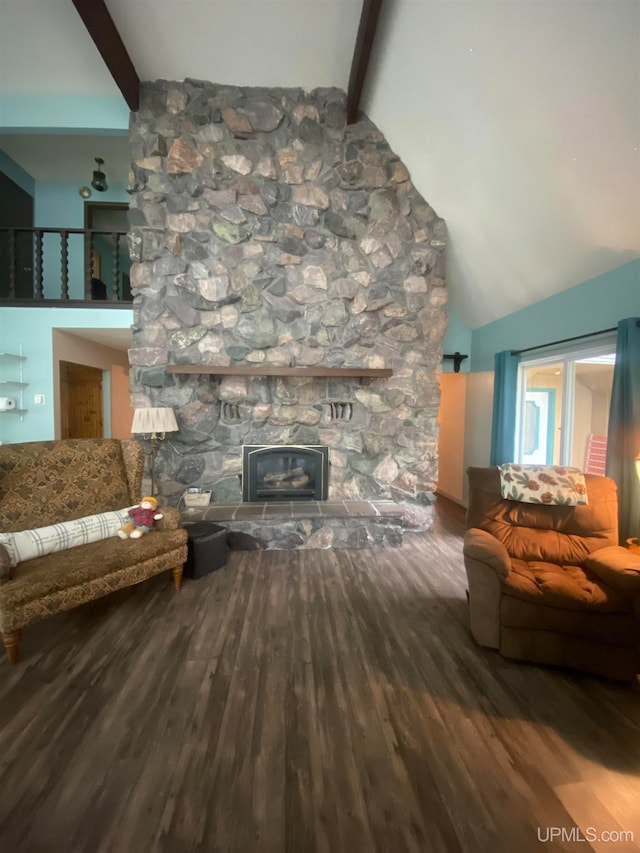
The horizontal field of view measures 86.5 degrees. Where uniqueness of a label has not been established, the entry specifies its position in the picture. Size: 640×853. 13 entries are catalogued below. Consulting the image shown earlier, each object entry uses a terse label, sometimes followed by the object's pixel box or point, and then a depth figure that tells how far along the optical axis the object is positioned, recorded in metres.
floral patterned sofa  1.85
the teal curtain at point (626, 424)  2.37
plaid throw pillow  2.08
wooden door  4.89
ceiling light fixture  4.69
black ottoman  2.75
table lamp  2.96
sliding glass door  3.09
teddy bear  2.45
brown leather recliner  1.73
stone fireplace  3.38
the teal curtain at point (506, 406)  3.81
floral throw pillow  2.29
